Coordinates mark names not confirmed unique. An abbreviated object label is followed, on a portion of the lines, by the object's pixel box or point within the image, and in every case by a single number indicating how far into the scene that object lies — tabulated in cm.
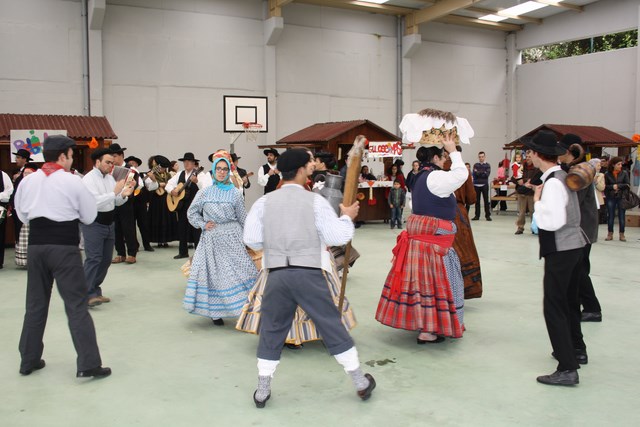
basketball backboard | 1435
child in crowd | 1254
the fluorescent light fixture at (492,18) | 1794
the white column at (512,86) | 1959
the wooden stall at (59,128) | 1014
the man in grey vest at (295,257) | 320
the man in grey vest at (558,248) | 355
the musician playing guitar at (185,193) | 880
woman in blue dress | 503
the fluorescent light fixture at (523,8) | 1680
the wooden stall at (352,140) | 1293
